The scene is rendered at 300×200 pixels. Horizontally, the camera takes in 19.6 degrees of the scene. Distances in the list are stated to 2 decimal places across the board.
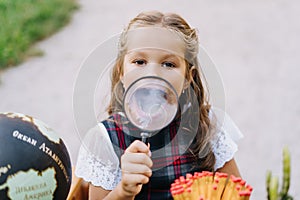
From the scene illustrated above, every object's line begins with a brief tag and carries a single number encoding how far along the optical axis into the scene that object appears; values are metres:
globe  1.44
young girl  1.53
